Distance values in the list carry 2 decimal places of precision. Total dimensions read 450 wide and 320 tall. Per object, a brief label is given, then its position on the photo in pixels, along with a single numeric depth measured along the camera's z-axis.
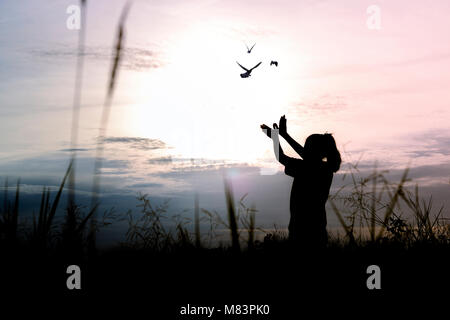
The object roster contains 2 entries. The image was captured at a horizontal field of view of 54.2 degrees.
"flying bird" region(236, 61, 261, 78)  5.74
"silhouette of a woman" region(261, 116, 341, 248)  4.86
